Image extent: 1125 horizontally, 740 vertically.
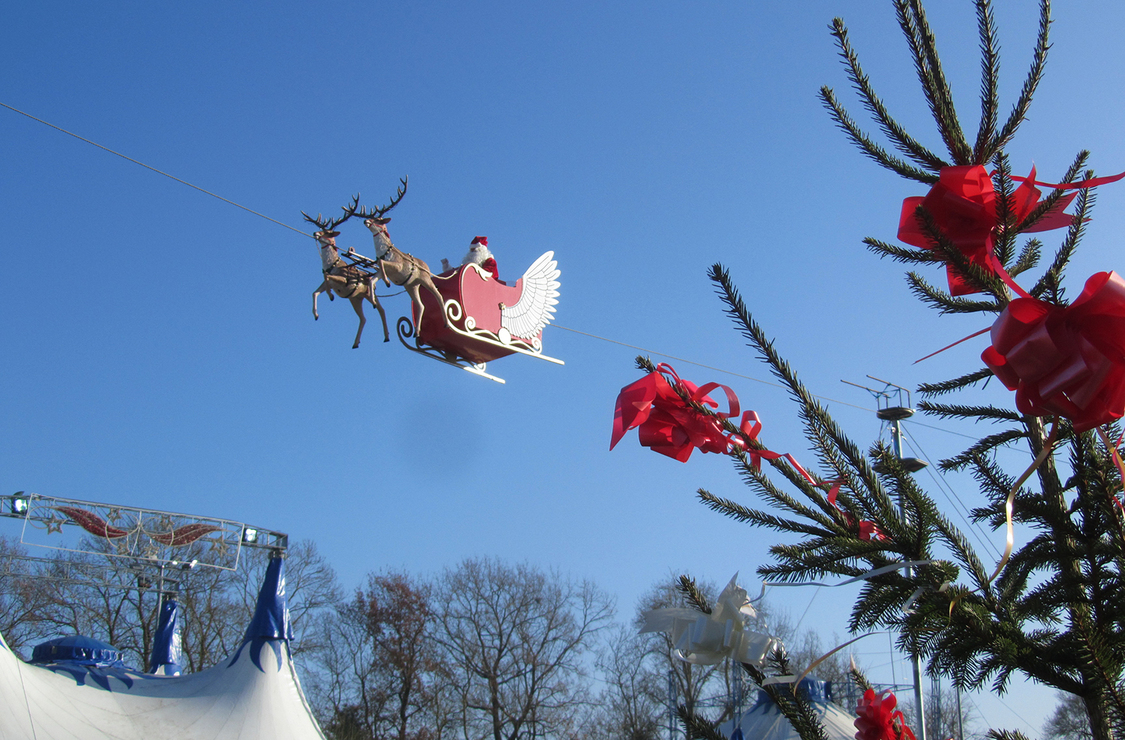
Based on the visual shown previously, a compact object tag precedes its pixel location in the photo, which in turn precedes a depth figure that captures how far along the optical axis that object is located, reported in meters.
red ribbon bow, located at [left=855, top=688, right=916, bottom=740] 2.36
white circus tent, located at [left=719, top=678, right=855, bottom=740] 13.44
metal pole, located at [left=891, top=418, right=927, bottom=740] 7.42
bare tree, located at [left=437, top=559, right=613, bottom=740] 24.28
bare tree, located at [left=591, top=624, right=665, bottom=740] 24.66
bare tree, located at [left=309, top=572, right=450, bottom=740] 24.62
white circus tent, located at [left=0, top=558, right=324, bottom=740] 8.66
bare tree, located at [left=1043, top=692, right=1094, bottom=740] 22.00
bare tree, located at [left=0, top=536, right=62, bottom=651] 23.02
